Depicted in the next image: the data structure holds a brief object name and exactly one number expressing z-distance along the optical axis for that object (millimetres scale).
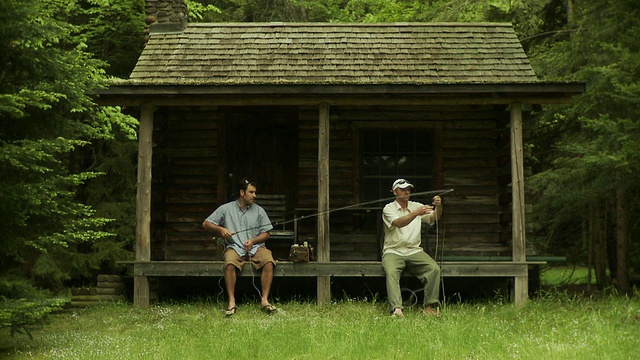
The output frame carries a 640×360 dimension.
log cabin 13523
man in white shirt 10680
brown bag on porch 11688
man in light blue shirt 11250
